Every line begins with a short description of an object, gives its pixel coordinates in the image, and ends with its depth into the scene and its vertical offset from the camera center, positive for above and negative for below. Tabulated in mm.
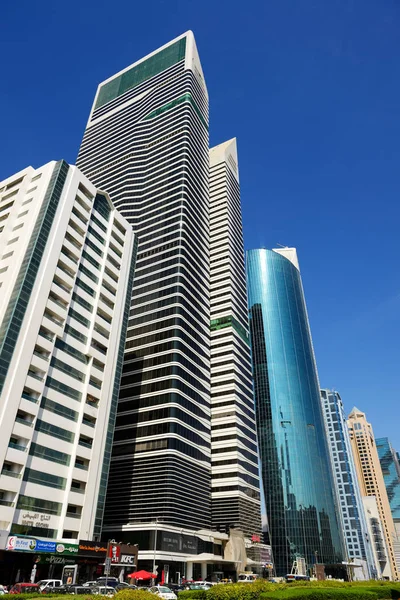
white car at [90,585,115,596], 38672 +17
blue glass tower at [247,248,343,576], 153625 +48828
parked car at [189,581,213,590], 57194 +682
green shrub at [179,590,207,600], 26859 -219
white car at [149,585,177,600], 41300 -115
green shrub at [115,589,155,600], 21375 -196
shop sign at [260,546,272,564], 108438 +8000
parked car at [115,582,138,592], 47212 +410
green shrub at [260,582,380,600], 26844 -135
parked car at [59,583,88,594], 39269 +76
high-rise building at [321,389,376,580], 182438 +8339
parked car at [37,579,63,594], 40219 +437
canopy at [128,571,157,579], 51469 +1546
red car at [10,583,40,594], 37550 +126
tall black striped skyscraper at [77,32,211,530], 82500 +64406
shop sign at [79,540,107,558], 58562 +4852
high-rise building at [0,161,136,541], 57000 +31920
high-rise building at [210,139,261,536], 104625 +52920
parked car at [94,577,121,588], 48719 +826
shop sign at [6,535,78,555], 50781 +4538
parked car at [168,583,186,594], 57325 +423
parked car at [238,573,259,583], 85538 +2524
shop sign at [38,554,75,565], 54188 +3237
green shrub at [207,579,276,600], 26609 -4
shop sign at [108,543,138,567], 62444 +4597
